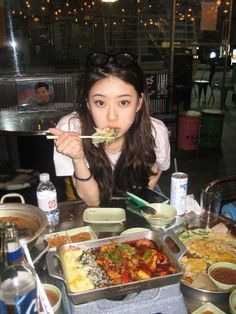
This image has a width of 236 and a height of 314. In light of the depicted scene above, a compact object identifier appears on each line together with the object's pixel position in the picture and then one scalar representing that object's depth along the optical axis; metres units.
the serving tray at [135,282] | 1.11
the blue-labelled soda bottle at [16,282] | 0.97
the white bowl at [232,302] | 1.25
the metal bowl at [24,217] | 1.51
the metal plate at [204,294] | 1.37
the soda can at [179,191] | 2.02
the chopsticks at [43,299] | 1.07
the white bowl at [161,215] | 1.88
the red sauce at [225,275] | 1.45
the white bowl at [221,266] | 1.39
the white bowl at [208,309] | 1.28
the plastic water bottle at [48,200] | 1.94
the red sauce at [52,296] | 1.27
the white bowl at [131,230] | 1.80
